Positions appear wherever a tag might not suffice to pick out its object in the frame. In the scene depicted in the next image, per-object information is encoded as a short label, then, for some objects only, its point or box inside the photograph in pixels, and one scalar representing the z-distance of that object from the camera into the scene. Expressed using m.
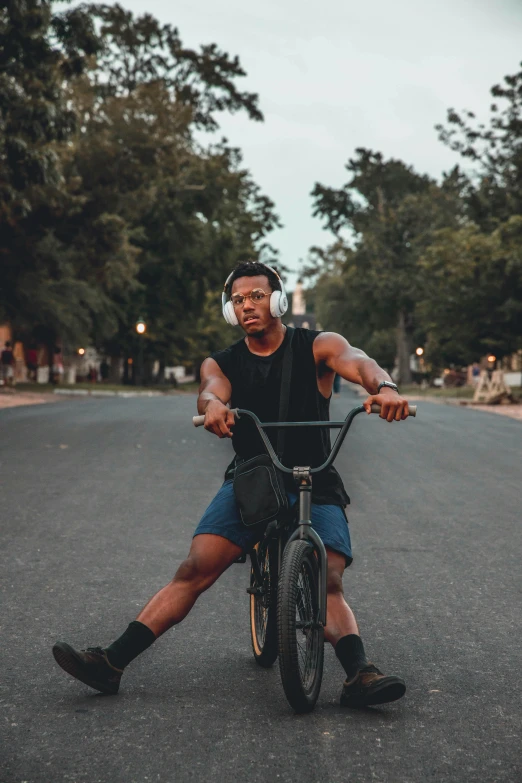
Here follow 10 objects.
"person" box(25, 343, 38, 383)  48.32
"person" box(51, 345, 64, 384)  48.47
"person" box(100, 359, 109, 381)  68.44
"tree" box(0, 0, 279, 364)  20.69
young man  4.33
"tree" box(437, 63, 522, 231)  42.59
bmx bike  4.02
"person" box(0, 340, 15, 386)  37.75
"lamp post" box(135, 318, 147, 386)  47.44
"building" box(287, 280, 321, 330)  190.45
